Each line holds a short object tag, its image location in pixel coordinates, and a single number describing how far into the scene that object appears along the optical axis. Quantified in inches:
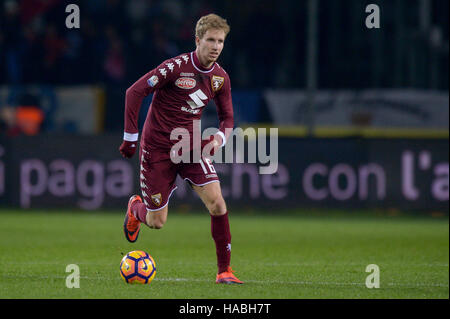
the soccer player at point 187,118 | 549.0
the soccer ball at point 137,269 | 531.2
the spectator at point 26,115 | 1269.7
